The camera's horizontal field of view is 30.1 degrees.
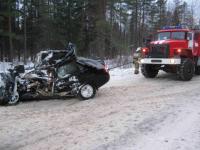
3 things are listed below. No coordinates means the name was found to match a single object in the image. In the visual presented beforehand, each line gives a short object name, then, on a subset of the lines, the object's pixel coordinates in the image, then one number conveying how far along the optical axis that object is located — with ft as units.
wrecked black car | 38.63
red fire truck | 52.80
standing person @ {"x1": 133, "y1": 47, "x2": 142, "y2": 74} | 63.00
